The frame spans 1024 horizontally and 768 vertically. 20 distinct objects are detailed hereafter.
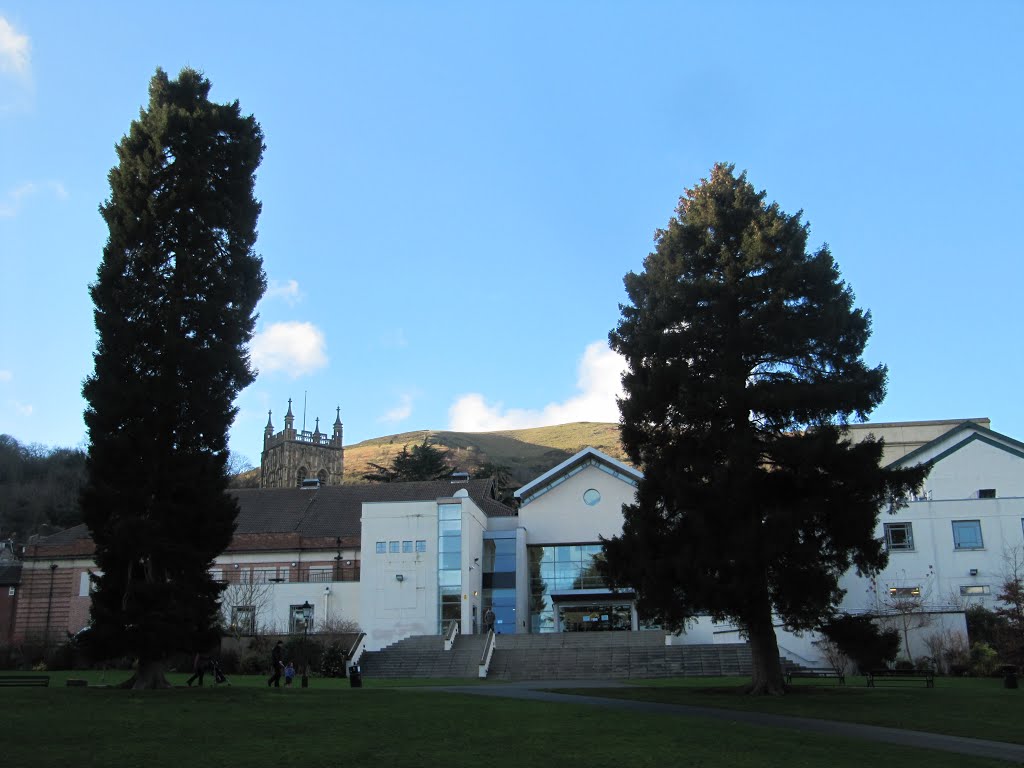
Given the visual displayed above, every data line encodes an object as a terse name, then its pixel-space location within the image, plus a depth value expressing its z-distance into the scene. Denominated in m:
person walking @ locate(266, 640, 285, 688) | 27.15
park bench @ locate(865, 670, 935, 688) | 24.02
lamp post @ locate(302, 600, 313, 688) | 37.78
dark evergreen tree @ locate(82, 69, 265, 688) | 21.97
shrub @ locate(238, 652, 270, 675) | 38.66
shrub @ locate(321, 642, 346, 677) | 37.88
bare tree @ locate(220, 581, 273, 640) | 44.17
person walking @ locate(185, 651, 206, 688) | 25.80
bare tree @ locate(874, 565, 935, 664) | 32.12
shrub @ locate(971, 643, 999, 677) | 29.55
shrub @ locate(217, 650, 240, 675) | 38.66
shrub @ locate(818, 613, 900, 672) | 20.92
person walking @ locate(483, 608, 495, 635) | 45.38
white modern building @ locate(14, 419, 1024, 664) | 41.00
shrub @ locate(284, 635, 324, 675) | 37.38
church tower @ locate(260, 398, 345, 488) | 96.75
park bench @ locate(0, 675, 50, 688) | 22.28
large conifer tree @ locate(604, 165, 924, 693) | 21.00
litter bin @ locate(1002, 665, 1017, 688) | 23.50
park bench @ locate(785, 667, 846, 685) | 26.23
